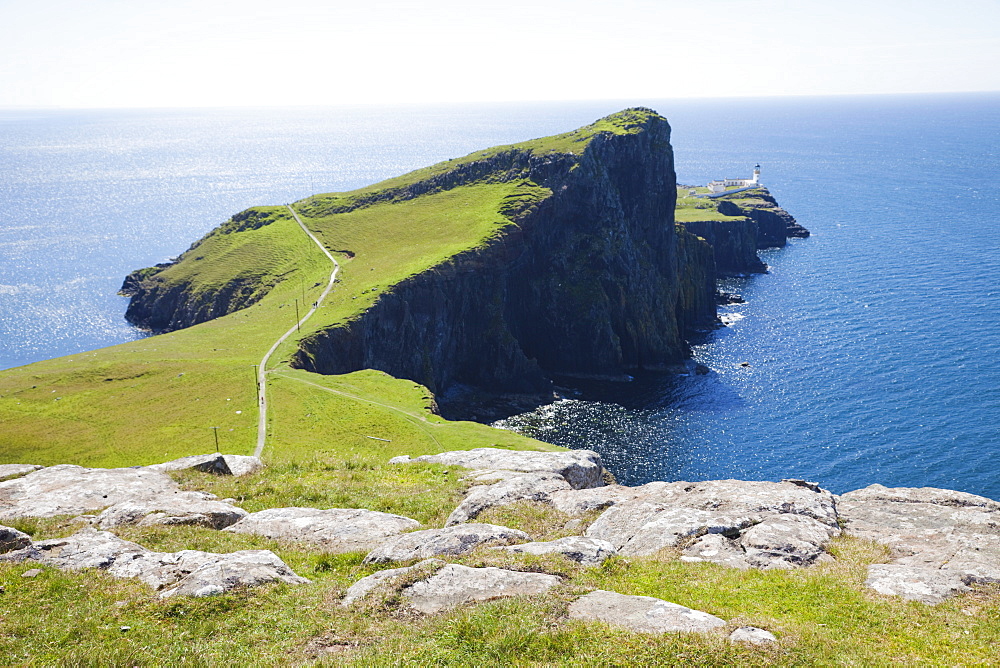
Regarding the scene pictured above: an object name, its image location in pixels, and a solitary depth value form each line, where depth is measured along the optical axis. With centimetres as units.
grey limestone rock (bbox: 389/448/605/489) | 3931
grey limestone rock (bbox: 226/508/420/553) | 2614
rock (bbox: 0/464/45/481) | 3434
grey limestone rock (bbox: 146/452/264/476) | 3803
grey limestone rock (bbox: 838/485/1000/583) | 2227
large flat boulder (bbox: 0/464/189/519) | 2873
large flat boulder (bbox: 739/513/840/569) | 2312
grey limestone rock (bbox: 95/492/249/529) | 2736
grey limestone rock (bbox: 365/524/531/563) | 2331
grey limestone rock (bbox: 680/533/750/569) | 2318
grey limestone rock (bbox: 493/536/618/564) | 2322
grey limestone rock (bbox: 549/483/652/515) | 3014
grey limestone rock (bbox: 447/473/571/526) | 2980
